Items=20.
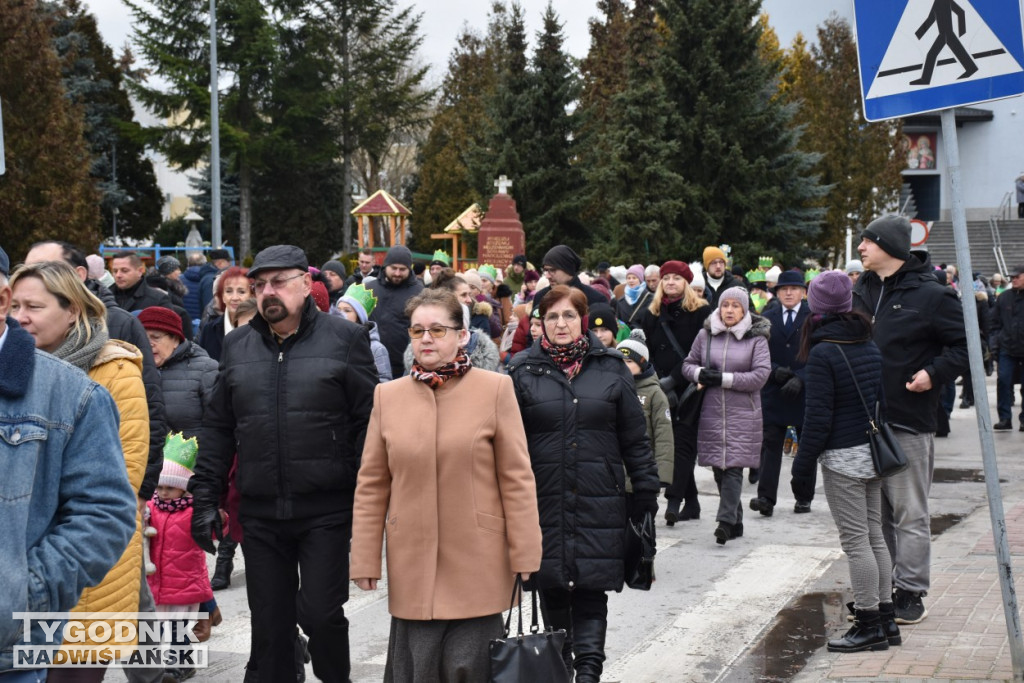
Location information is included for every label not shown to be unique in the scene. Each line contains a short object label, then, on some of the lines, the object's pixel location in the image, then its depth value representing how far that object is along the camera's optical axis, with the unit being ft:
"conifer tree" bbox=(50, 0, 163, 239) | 160.66
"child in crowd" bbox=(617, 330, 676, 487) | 27.04
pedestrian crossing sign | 17.94
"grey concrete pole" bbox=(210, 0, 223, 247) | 104.22
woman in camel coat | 15.11
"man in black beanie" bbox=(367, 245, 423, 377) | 38.29
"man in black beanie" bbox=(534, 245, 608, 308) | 27.84
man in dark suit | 35.53
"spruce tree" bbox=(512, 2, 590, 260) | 136.15
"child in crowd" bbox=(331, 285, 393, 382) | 31.22
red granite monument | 108.17
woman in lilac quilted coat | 31.96
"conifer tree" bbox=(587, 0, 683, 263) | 119.34
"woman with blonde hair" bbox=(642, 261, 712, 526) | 34.58
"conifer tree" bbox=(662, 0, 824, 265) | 121.19
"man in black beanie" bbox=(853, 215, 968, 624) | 22.91
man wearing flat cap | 17.71
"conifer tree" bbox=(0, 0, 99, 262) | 88.84
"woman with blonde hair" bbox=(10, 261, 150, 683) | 13.60
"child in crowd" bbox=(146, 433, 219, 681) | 20.52
